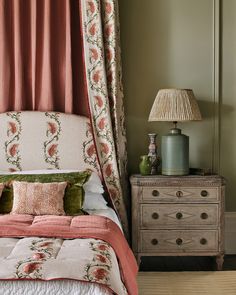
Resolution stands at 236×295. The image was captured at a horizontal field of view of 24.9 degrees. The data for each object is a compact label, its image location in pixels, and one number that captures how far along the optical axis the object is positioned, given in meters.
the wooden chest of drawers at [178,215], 3.88
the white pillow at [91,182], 3.80
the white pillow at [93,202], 3.72
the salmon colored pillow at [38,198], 3.39
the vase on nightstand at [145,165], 4.01
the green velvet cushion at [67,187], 3.50
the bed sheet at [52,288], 2.23
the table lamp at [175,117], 3.90
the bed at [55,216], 2.28
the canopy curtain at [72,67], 3.97
